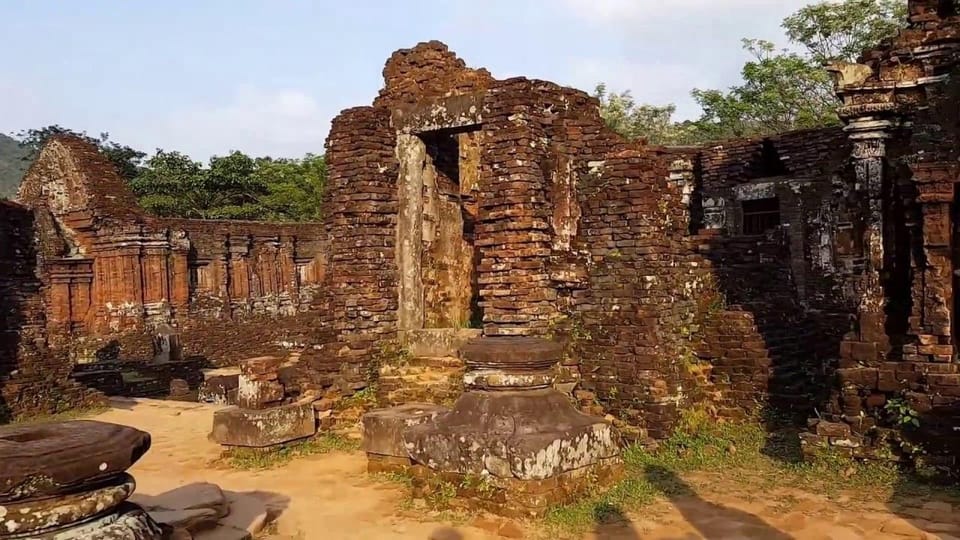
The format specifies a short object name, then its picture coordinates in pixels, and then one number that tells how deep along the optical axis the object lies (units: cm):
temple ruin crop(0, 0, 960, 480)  706
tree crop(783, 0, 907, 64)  2311
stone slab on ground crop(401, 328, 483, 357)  950
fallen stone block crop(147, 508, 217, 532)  570
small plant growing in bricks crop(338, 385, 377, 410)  944
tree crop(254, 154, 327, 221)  3212
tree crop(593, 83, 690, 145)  3209
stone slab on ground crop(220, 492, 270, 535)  611
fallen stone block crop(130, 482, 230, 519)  620
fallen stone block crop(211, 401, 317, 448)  863
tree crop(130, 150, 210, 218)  3073
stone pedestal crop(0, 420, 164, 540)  339
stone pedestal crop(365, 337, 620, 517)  612
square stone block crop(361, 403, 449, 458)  766
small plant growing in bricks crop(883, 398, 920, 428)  667
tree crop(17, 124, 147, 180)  3472
